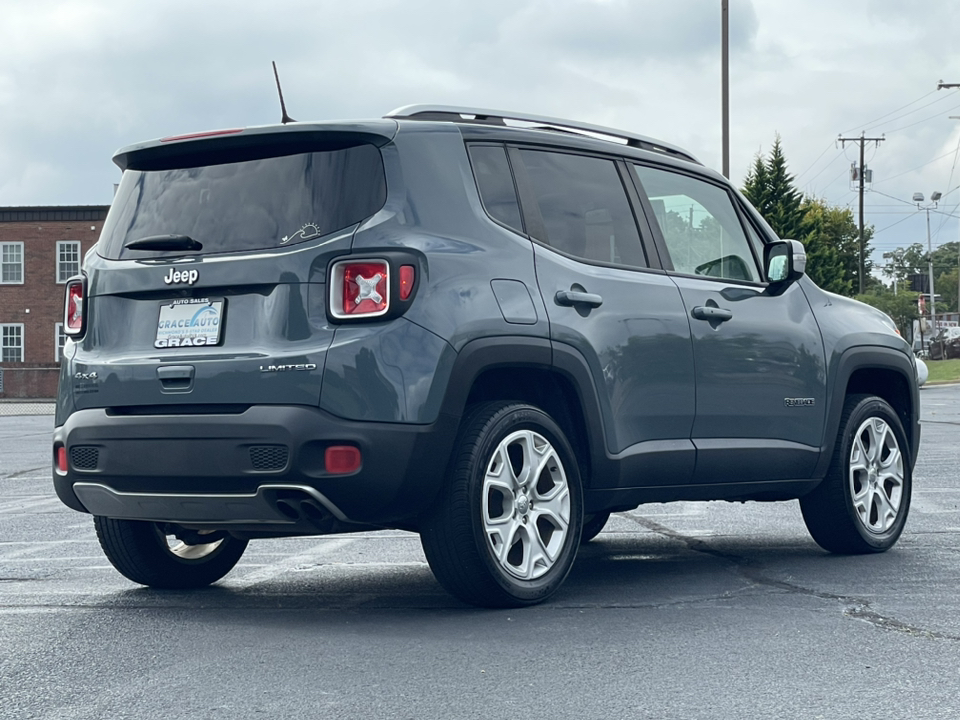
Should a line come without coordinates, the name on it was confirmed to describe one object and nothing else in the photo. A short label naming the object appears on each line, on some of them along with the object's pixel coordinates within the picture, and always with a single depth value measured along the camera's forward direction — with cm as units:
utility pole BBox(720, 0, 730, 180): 2856
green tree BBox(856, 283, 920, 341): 7719
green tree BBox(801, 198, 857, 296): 7381
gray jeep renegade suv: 521
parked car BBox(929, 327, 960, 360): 6831
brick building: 5225
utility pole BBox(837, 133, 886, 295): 9294
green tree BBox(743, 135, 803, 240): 7375
